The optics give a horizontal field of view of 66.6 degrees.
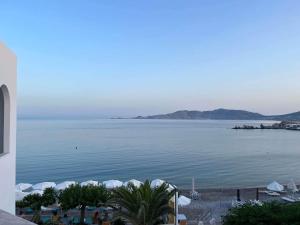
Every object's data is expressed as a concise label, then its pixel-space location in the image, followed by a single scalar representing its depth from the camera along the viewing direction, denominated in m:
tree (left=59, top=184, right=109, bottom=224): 10.93
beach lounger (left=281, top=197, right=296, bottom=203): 14.85
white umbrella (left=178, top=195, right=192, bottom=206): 14.17
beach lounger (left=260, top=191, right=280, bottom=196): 17.78
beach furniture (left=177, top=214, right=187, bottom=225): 10.74
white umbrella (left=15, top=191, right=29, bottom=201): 13.90
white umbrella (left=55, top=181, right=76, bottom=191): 16.46
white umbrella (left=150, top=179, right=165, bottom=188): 16.92
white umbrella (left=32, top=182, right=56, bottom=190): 17.42
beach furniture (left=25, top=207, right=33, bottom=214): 13.06
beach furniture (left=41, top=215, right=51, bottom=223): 11.45
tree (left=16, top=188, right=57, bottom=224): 11.95
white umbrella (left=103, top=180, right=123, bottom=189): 17.67
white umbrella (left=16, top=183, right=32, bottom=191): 17.54
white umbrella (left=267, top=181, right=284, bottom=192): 17.95
